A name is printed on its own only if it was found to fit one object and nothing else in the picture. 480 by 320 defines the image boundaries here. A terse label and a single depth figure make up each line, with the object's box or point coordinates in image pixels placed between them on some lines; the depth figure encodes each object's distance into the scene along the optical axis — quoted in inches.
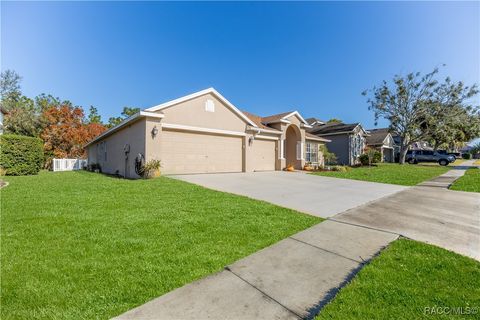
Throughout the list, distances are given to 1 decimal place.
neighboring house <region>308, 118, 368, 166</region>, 1069.1
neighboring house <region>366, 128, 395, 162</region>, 1414.9
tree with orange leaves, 1010.1
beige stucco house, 466.0
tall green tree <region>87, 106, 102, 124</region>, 1380.0
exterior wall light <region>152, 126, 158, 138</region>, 446.3
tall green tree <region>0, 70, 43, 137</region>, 998.4
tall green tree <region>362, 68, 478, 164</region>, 1084.5
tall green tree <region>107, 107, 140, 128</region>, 1613.8
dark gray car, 1147.3
